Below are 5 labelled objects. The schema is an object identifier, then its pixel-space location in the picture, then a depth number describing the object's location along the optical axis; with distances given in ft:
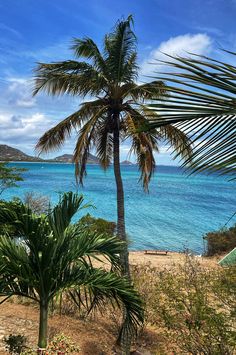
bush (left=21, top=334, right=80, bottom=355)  15.98
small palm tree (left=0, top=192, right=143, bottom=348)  17.22
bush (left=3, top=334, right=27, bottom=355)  18.90
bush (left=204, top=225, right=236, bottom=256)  81.20
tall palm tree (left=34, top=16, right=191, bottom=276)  33.78
